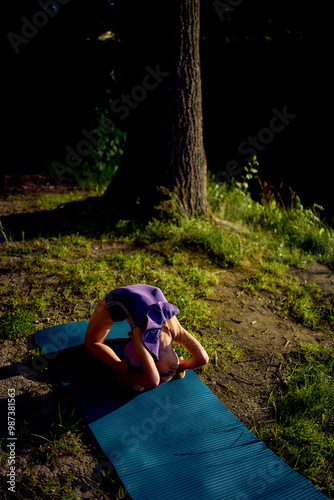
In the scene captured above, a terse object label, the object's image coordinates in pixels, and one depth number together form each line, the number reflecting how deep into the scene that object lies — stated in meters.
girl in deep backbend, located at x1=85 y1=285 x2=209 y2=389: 2.20
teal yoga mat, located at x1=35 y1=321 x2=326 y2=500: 1.86
